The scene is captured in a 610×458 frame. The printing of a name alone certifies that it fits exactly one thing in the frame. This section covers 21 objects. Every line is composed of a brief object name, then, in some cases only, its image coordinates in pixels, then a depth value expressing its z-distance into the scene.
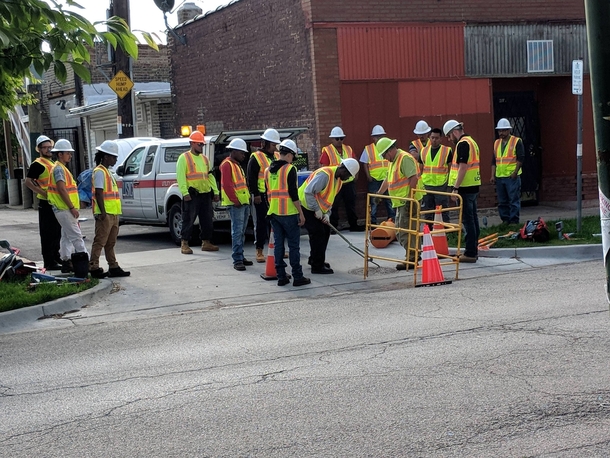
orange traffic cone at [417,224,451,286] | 11.12
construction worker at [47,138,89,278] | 11.84
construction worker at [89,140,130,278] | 12.07
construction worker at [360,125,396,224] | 16.58
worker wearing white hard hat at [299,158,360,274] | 11.62
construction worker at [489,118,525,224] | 15.69
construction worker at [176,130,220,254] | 14.25
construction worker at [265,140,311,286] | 11.52
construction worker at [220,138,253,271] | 13.03
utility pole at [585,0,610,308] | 4.45
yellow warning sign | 18.59
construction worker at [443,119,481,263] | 12.52
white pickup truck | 15.09
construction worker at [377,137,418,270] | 12.06
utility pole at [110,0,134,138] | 19.05
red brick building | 17.59
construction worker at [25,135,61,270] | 12.35
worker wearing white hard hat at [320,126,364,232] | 16.22
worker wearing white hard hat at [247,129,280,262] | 13.27
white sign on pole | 13.70
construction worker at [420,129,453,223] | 14.26
